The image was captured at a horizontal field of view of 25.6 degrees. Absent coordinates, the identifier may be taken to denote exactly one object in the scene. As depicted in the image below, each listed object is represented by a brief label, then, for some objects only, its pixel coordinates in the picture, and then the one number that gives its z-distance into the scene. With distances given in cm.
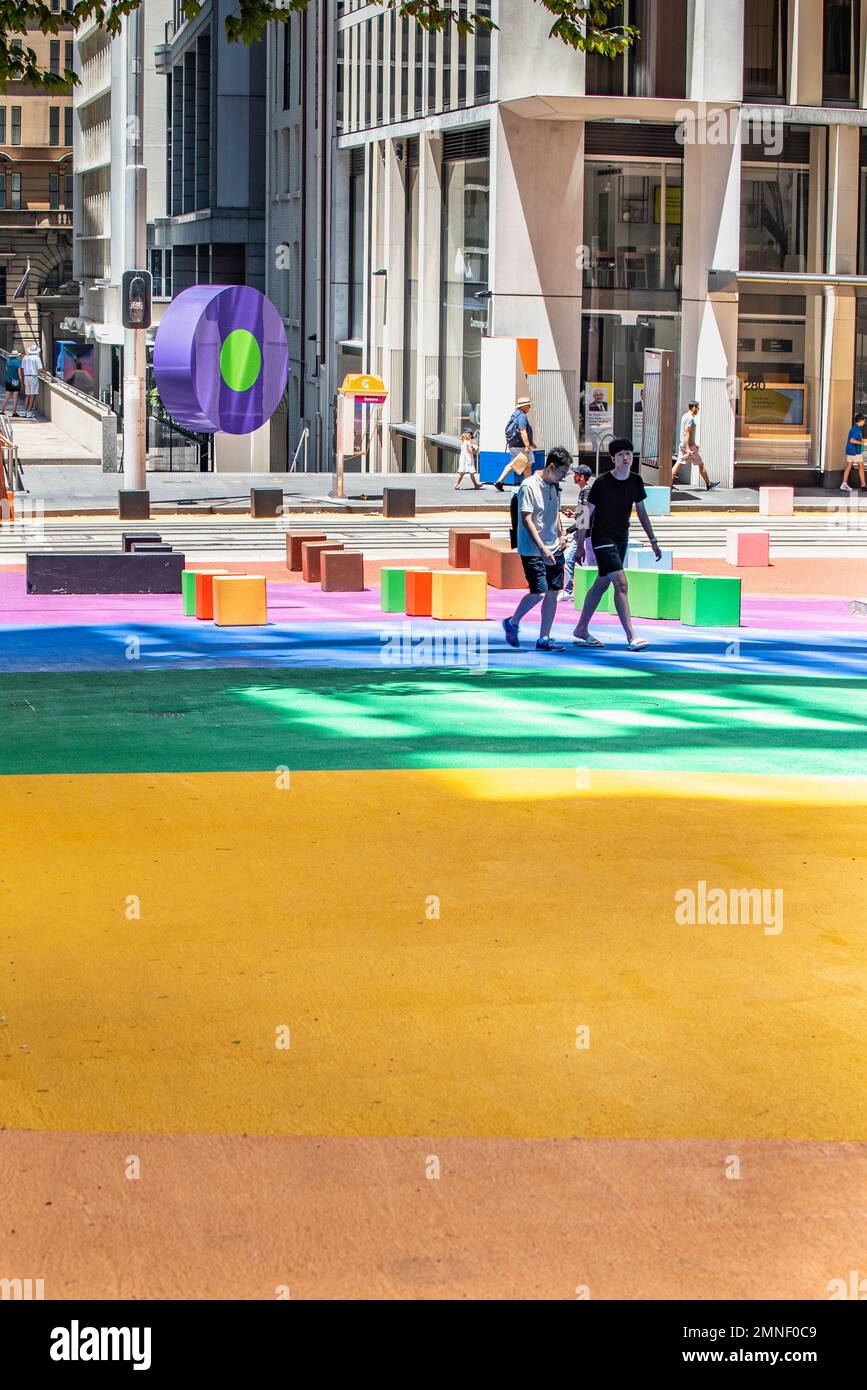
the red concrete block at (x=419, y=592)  1891
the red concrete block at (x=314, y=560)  2241
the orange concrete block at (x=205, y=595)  1872
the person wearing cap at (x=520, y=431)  3294
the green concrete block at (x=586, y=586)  1933
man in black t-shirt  1562
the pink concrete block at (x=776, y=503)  3344
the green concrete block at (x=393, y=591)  1944
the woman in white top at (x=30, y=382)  6644
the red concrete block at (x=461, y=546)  2330
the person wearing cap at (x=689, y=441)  3644
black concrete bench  2055
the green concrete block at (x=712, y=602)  1877
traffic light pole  3050
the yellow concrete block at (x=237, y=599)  1822
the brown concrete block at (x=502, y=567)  2153
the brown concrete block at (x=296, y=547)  2342
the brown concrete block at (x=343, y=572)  2119
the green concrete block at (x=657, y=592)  1923
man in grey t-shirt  1555
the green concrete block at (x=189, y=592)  1920
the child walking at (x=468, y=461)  3612
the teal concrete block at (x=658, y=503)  3231
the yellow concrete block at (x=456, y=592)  1859
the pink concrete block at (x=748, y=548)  2534
